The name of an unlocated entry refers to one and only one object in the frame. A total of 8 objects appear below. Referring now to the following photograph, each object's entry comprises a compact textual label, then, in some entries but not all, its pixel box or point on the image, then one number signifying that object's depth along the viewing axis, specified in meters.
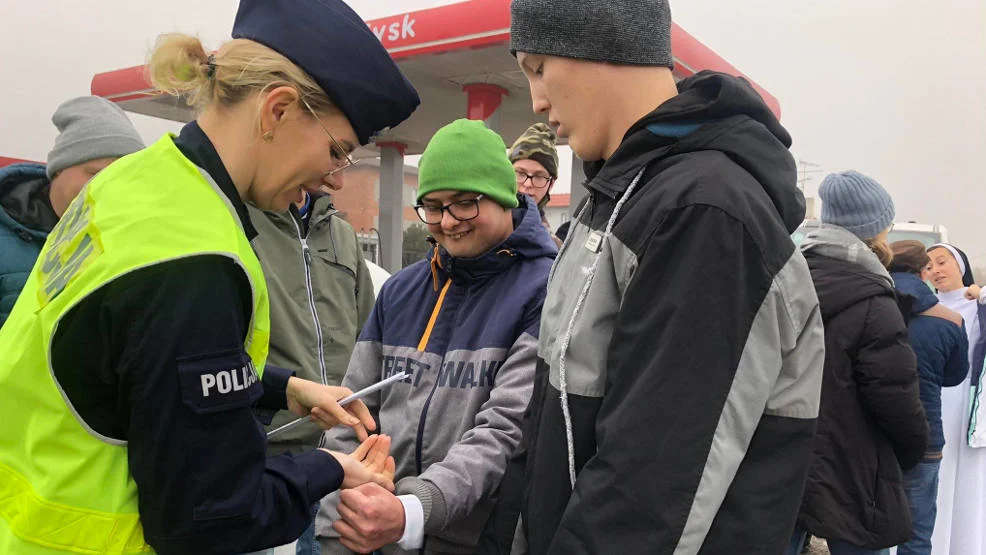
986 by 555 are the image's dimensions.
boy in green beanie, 1.76
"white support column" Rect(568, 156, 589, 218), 8.45
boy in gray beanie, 1.06
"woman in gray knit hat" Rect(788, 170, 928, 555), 2.75
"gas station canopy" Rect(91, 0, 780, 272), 7.39
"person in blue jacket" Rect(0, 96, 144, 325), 2.80
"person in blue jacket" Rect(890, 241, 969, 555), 3.85
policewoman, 1.06
